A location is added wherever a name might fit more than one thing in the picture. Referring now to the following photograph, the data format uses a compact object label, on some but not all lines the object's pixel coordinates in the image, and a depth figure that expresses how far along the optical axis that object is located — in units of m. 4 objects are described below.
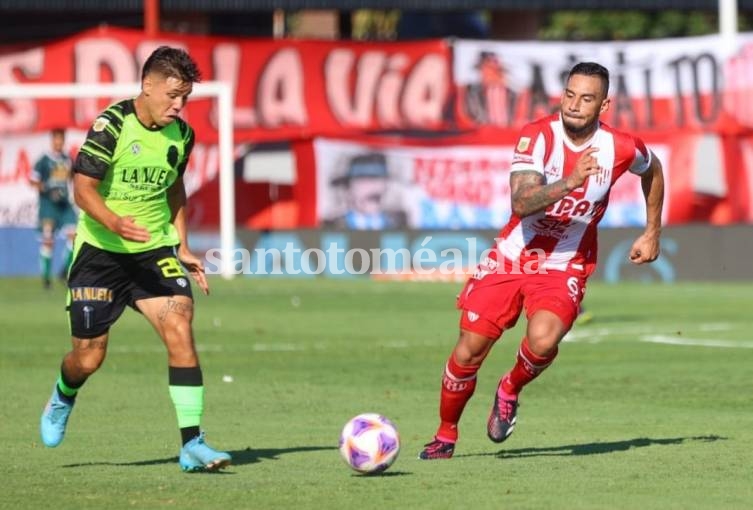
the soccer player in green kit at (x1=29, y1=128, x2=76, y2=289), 54.34
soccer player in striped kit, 19.67
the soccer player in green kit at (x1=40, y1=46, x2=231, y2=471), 18.94
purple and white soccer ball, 18.34
